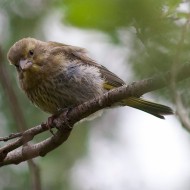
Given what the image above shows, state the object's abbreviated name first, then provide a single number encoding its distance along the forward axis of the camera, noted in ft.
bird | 28.84
